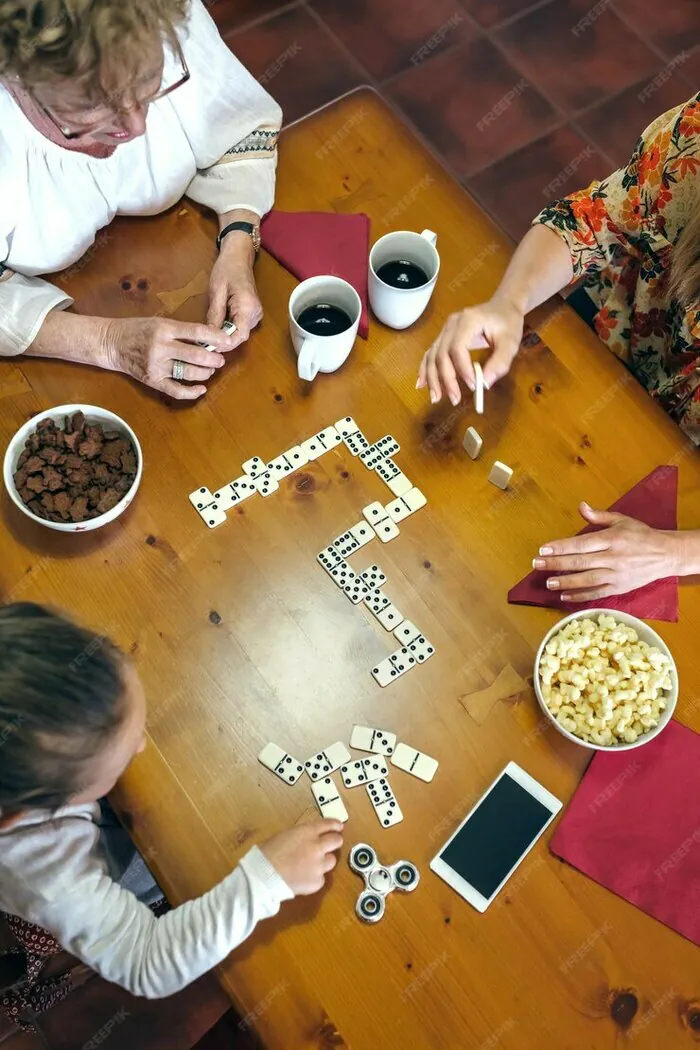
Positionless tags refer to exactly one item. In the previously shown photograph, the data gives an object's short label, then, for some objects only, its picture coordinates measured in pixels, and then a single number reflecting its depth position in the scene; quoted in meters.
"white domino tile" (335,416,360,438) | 1.39
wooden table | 1.09
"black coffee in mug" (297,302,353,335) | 1.41
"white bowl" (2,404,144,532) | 1.25
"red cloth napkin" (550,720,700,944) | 1.14
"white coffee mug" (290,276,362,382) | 1.34
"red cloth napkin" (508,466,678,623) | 1.30
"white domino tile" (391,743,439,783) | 1.19
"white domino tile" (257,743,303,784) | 1.18
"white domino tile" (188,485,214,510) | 1.33
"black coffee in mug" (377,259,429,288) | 1.44
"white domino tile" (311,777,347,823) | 1.16
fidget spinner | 1.12
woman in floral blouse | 1.30
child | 1.00
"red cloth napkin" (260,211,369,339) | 1.49
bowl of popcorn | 1.20
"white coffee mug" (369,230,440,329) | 1.38
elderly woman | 1.13
